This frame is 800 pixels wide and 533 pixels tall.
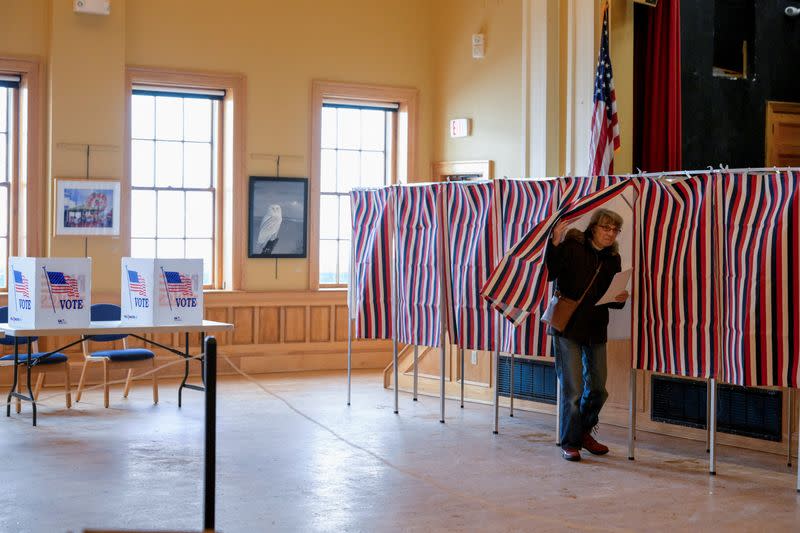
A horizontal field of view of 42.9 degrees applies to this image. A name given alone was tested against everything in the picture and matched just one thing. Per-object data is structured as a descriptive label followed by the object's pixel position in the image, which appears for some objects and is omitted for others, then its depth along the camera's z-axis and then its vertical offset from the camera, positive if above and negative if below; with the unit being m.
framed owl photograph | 10.33 +0.44
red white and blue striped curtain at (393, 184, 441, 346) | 7.43 -0.02
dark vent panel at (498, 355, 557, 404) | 7.80 -0.91
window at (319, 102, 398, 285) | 10.89 +1.05
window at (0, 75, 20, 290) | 9.38 +1.04
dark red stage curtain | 9.07 +1.61
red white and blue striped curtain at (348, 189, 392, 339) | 7.83 -0.05
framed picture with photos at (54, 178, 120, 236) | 9.30 +0.47
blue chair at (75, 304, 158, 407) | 8.02 -0.79
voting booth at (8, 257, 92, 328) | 6.83 -0.23
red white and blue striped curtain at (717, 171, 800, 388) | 5.52 -0.06
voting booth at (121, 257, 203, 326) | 7.16 -0.24
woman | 6.05 -0.26
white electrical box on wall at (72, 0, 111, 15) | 9.25 +2.29
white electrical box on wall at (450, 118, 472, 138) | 10.64 +1.42
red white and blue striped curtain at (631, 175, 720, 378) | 5.85 -0.08
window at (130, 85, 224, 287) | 9.98 +0.85
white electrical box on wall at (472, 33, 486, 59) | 10.44 +2.23
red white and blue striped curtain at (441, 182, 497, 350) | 7.09 +0.02
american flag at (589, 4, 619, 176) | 8.14 +1.11
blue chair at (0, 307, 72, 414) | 7.66 -0.81
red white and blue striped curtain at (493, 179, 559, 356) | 6.73 +0.30
